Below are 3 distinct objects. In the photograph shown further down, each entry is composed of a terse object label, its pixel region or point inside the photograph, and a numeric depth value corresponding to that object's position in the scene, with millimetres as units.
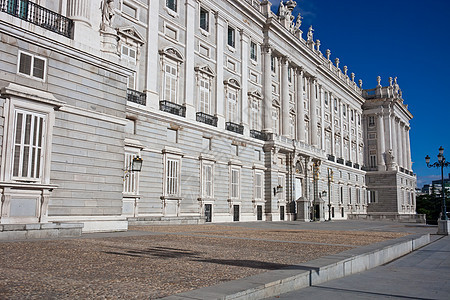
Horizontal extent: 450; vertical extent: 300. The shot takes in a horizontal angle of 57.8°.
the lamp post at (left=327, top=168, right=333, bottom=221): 48688
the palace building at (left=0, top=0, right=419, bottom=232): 14047
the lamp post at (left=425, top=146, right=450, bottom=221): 28350
